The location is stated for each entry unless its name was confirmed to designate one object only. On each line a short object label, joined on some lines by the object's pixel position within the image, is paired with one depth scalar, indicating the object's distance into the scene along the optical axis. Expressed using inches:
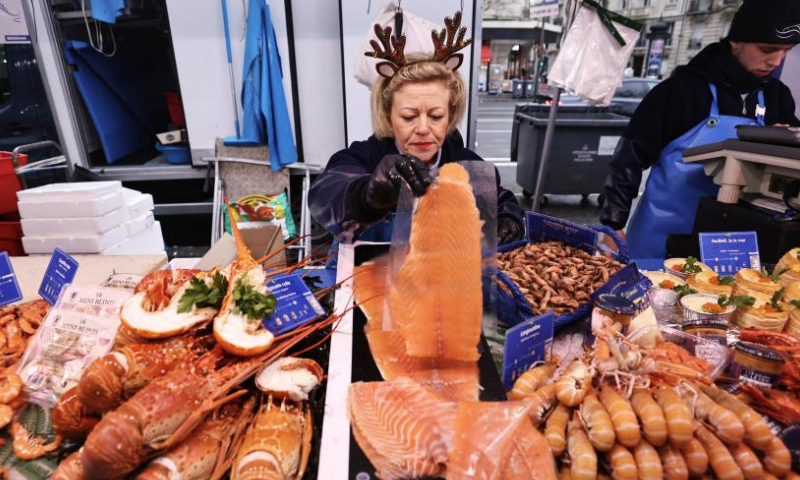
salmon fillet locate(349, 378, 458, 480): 37.8
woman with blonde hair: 68.1
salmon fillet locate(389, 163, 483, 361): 49.6
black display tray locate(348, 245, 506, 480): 37.1
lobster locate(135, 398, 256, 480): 38.0
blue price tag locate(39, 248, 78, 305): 62.0
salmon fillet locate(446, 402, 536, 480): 36.9
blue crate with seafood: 60.4
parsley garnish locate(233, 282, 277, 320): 49.6
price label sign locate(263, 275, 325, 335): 52.2
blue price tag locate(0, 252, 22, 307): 66.7
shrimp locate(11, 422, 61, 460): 43.0
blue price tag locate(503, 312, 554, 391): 48.4
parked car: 442.0
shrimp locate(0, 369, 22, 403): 48.0
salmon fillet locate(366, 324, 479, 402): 46.3
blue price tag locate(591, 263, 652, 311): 56.8
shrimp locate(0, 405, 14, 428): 46.1
